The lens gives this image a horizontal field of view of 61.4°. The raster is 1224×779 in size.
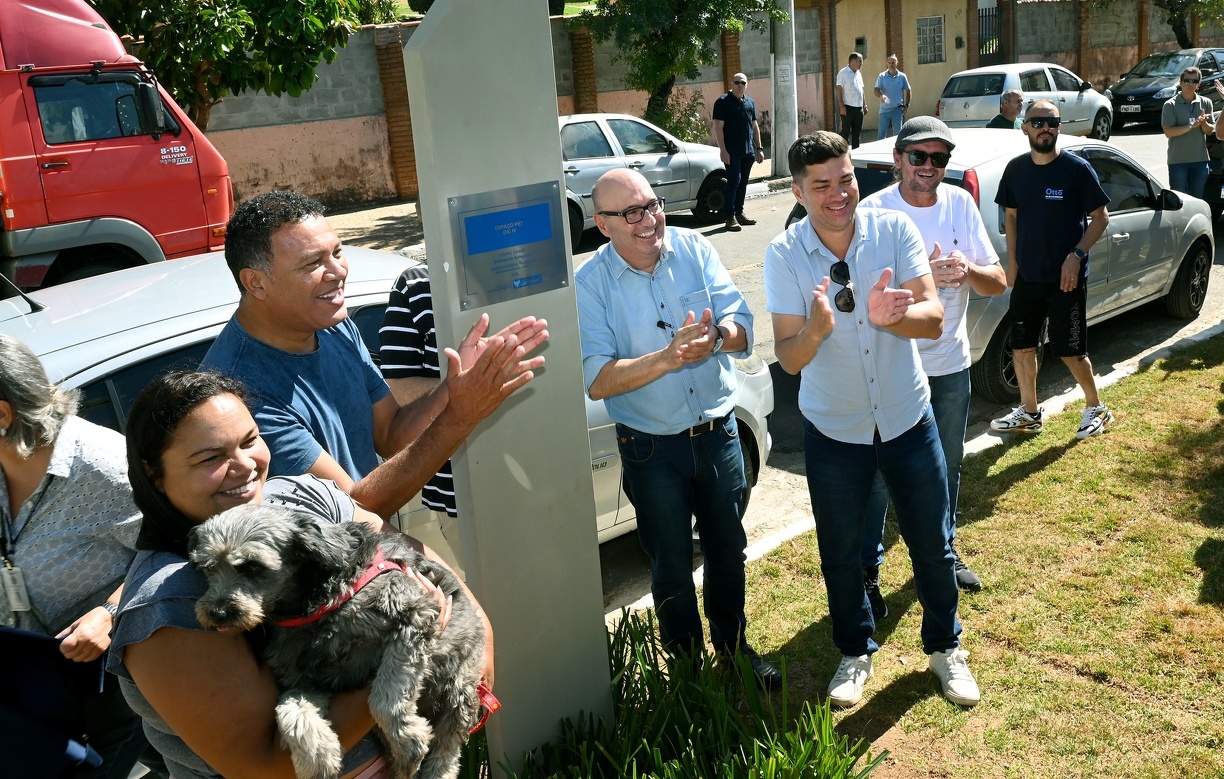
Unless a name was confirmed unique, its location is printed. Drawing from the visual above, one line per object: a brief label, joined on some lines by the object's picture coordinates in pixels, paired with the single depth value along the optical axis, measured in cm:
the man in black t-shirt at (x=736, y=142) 1505
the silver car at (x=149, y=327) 368
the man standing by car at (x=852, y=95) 2059
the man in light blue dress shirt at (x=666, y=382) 376
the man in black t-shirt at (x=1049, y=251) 617
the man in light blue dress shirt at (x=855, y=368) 379
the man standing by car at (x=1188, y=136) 1123
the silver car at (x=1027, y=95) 2156
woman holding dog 194
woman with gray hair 265
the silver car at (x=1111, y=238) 684
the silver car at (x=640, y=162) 1402
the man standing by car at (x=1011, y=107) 1086
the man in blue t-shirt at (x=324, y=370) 267
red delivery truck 1068
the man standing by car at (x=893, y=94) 2047
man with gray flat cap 465
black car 2458
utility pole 1844
